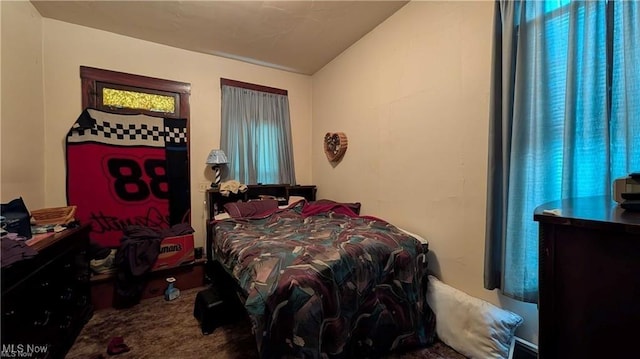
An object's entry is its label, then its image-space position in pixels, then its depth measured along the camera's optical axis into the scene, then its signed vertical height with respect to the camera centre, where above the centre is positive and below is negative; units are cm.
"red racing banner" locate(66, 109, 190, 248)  262 +6
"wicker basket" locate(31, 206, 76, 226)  191 -29
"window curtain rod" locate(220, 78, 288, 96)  334 +122
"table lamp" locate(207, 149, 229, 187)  308 +22
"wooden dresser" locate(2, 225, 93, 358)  117 -69
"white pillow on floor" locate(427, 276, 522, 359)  148 -92
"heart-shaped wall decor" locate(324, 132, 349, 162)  318 +40
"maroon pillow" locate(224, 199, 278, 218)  277 -34
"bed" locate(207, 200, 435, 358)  128 -63
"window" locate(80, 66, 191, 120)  270 +94
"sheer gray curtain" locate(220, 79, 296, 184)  333 +58
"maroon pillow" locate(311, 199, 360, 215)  286 -34
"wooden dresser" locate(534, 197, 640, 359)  53 -25
